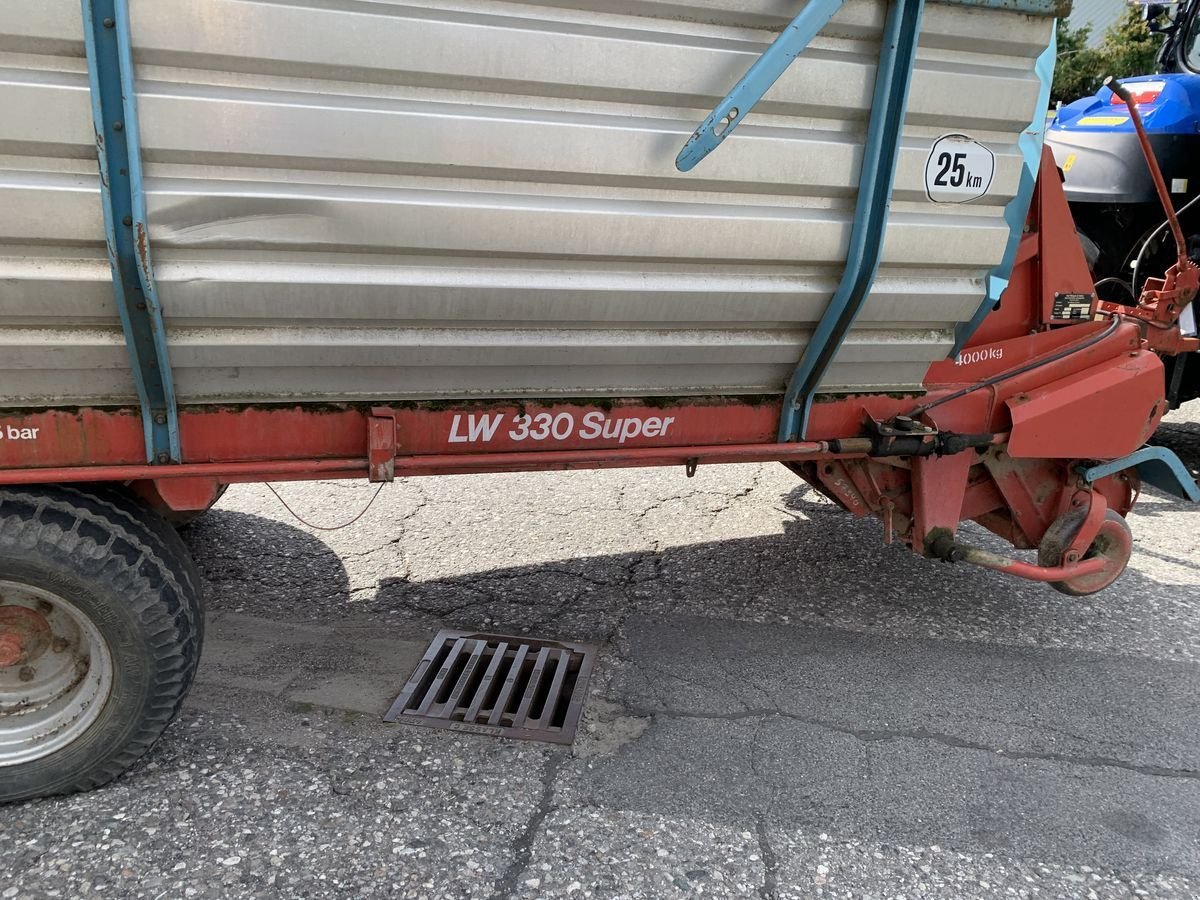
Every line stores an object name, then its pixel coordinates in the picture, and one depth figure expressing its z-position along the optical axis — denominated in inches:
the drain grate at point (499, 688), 115.8
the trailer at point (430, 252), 81.4
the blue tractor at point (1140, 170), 209.9
